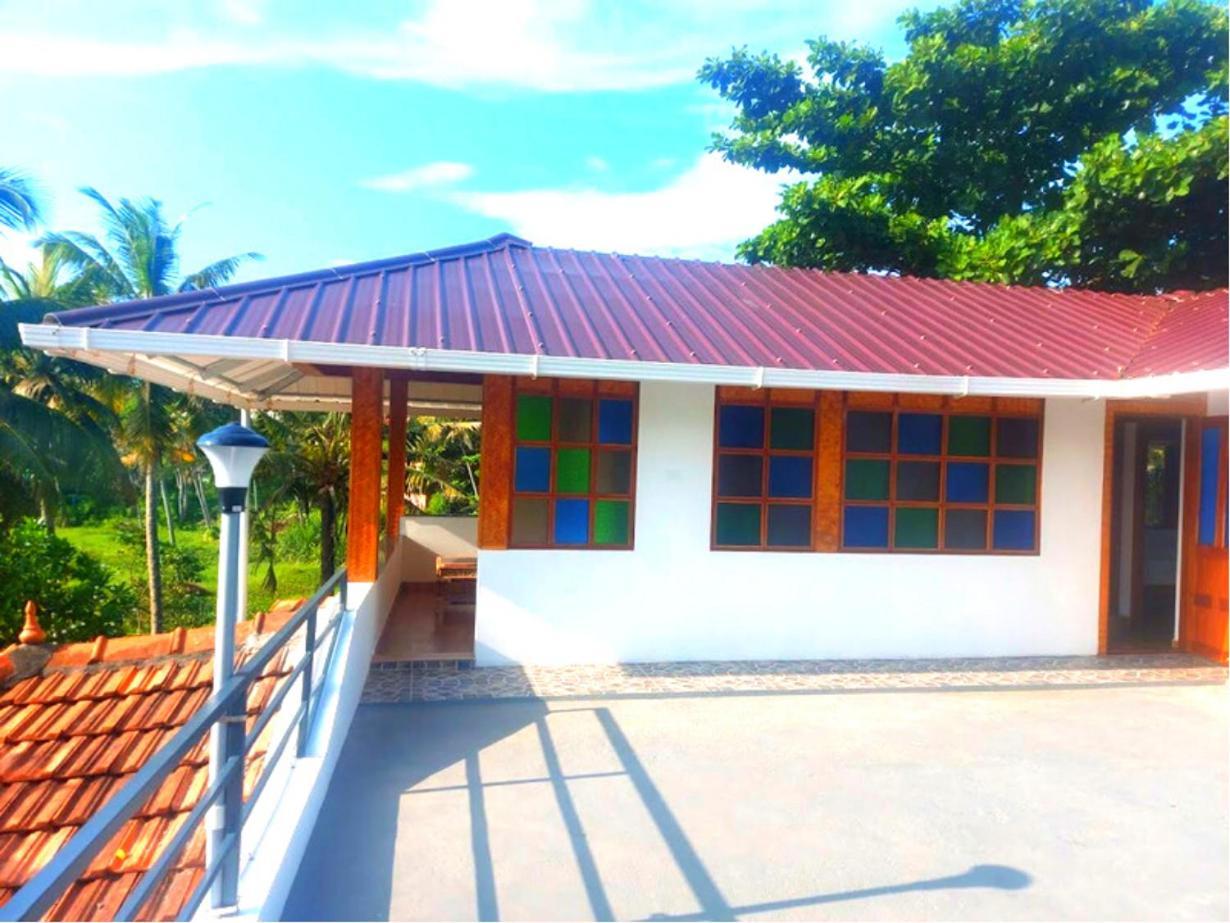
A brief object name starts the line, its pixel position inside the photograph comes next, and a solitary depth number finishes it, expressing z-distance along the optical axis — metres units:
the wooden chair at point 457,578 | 9.48
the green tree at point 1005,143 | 12.87
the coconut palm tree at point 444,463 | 20.02
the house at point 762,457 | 6.21
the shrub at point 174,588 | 18.31
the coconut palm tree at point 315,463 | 18.12
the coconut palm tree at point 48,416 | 12.32
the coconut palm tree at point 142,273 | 16.05
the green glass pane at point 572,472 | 6.61
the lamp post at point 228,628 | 2.64
